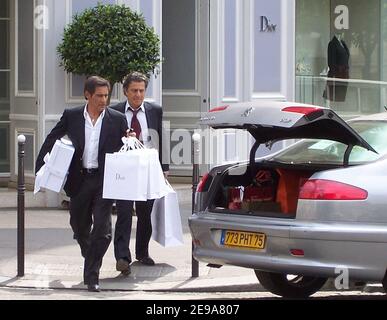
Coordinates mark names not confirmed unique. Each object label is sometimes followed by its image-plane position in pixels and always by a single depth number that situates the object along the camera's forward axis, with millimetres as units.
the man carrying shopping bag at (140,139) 16716
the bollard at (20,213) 16305
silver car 12715
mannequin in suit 29595
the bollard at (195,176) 16716
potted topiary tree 22361
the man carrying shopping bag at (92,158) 15441
